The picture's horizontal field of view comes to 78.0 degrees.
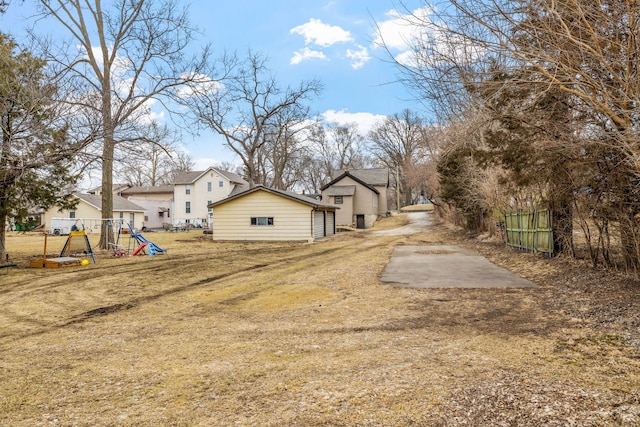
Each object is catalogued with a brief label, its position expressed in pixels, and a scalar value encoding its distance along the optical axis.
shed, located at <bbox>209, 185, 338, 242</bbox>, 24.03
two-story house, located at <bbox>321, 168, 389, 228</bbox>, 39.42
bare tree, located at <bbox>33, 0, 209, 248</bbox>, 17.61
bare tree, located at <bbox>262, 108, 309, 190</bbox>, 33.91
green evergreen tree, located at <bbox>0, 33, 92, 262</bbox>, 9.92
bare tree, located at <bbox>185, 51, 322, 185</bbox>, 30.95
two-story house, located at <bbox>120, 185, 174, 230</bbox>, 49.25
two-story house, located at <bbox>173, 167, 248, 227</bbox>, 45.16
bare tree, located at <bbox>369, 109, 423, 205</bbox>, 56.53
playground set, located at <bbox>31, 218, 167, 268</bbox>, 13.09
